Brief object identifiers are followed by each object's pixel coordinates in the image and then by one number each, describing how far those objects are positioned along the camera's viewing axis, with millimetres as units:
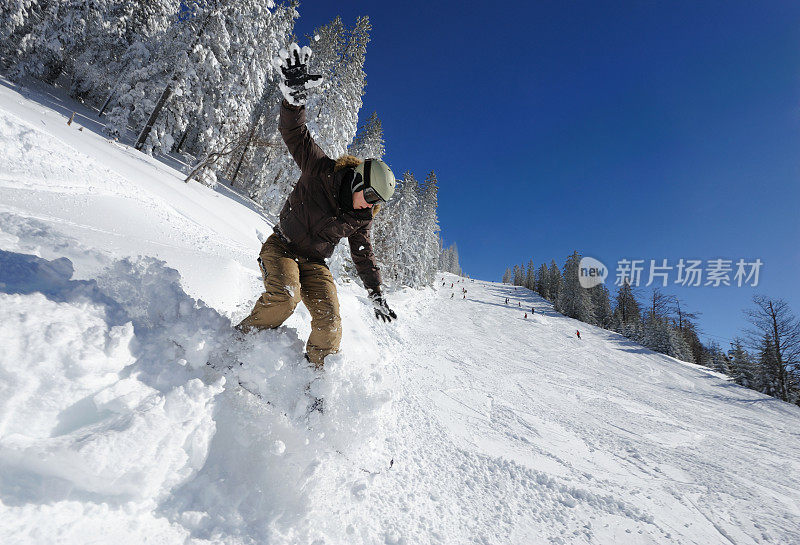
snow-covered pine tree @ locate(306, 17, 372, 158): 20156
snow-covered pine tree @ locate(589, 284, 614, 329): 52938
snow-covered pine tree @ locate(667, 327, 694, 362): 34125
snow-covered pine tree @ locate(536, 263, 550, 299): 75438
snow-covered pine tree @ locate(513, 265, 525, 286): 105625
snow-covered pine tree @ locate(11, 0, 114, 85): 22406
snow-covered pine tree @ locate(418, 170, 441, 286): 38312
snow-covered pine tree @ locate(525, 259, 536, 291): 90038
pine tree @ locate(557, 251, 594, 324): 51000
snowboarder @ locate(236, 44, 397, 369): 2959
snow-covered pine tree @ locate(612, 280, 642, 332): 56222
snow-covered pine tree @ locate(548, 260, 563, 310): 64481
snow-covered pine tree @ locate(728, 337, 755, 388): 20641
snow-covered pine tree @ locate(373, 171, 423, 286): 29873
